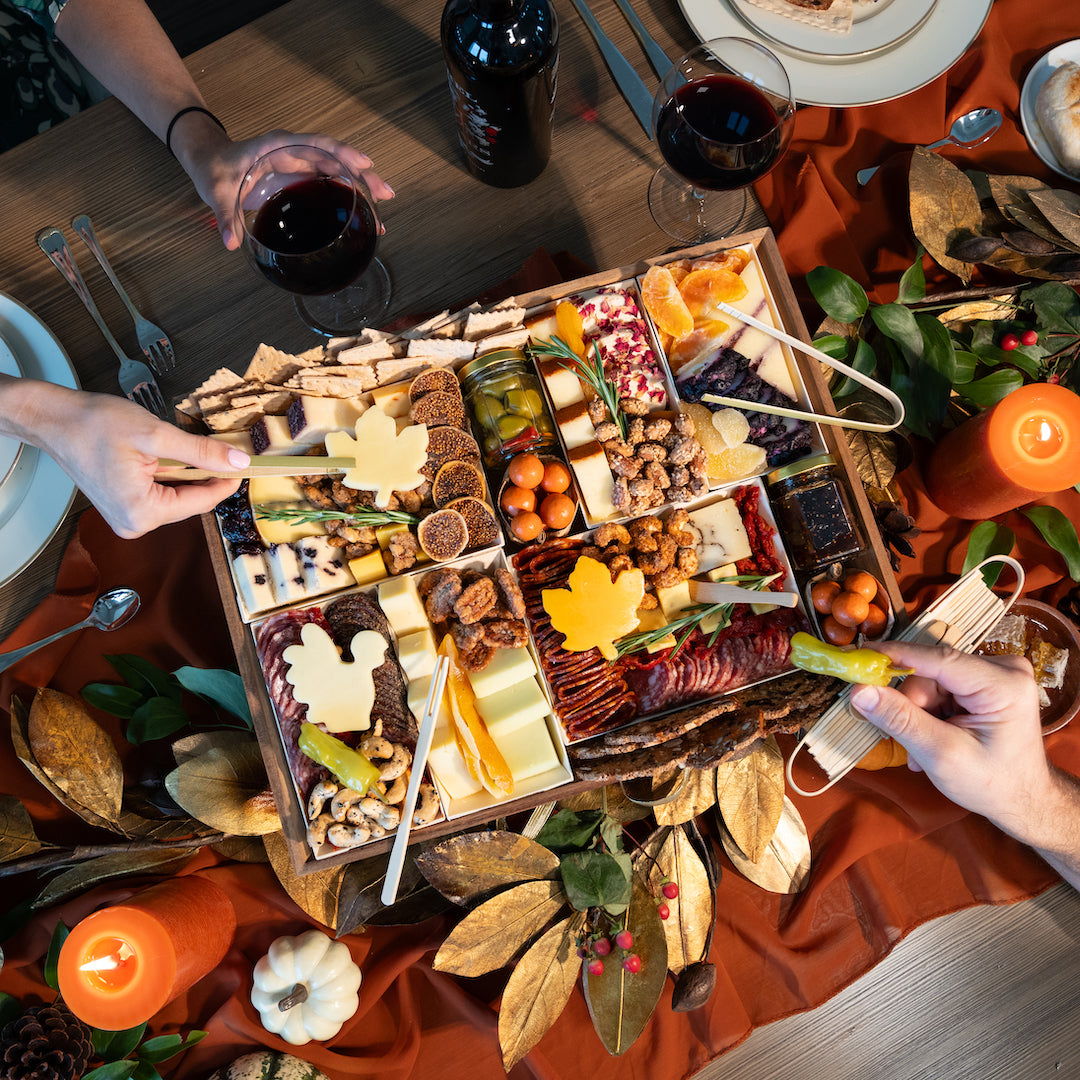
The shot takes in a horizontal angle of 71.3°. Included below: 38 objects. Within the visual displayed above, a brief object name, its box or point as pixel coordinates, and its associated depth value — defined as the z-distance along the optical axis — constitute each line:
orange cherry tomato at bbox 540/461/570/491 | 1.26
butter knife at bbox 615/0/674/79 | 1.39
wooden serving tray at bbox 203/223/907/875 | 1.18
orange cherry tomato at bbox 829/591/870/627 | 1.22
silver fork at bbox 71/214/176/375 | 1.33
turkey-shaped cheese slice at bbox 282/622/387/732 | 1.18
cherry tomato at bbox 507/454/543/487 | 1.24
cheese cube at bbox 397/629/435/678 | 1.23
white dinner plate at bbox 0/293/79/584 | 1.26
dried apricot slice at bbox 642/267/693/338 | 1.25
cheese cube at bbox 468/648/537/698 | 1.22
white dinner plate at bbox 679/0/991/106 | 1.38
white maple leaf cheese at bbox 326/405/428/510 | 1.22
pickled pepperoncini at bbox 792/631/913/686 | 1.15
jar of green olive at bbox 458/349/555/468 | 1.27
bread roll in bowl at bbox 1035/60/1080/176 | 1.40
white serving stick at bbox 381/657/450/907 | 1.12
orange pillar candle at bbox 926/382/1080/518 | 1.22
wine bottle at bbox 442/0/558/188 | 1.01
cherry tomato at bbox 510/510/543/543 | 1.25
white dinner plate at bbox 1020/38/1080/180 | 1.44
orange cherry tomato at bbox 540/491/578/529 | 1.25
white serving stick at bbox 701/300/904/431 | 1.22
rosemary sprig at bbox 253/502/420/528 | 1.23
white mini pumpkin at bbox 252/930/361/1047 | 1.26
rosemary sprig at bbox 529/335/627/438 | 1.27
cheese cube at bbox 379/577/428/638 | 1.23
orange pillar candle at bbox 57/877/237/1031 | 1.04
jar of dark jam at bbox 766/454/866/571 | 1.25
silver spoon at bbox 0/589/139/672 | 1.29
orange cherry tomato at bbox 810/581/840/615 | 1.27
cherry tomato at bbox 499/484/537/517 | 1.25
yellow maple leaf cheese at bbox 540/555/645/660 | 1.21
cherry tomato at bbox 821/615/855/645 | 1.25
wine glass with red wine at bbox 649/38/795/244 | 1.17
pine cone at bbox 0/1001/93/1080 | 1.13
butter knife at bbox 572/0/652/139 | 1.39
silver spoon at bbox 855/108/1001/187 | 1.44
